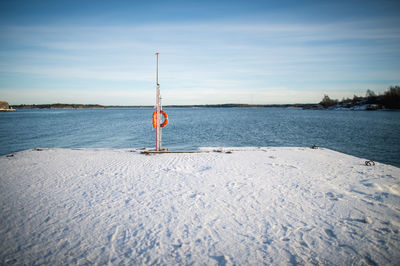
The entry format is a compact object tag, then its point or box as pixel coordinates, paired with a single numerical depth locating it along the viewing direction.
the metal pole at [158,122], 8.30
